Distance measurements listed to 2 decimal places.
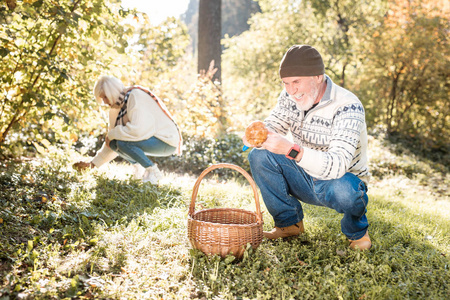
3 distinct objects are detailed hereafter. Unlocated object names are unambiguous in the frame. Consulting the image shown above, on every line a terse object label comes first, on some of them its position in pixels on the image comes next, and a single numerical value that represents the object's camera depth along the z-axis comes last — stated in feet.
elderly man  7.97
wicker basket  8.18
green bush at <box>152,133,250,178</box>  21.44
